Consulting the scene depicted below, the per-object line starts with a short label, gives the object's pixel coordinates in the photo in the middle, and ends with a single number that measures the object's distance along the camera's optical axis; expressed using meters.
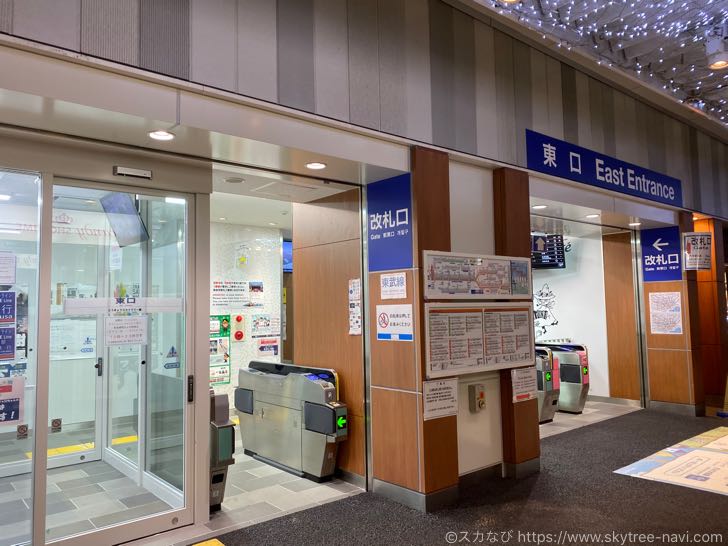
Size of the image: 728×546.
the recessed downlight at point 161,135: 3.16
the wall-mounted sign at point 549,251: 8.49
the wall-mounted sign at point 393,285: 4.11
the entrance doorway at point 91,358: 3.15
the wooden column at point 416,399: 3.98
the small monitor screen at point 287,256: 8.34
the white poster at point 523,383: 4.70
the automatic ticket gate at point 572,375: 7.23
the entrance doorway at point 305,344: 4.31
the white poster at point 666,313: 7.28
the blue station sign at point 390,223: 4.13
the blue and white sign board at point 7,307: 3.11
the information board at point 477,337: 4.09
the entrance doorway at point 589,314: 7.29
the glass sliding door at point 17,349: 3.11
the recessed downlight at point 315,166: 3.90
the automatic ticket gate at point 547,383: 6.66
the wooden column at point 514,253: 4.66
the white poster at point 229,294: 7.25
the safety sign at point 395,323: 4.06
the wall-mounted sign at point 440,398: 3.99
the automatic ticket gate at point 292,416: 4.58
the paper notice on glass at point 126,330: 3.46
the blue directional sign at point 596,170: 5.19
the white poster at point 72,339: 3.44
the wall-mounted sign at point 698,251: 7.04
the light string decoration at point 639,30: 4.34
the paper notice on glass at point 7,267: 3.12
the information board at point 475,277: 4.11
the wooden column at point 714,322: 7.90
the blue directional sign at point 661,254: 7.29
